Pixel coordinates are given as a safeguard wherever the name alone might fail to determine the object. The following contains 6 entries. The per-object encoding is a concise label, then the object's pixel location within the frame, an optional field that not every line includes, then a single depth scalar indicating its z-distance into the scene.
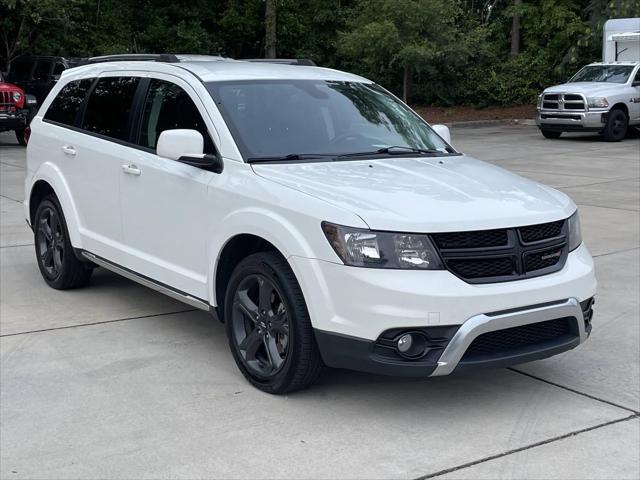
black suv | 24.38
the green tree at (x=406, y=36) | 28.80
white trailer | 25.58
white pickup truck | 22.81
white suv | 4.63
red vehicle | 20.39
